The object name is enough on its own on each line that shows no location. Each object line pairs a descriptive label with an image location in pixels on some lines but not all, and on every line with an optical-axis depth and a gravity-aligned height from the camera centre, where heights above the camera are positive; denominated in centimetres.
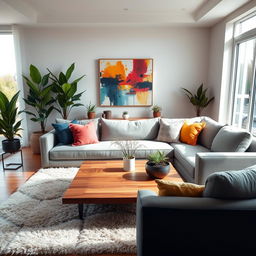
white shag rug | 178 -128
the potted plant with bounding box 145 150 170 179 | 223 -80
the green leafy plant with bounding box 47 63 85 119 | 448 -5
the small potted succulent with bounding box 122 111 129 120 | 475 -61
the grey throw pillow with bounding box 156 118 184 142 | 355 -69
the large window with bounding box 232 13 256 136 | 358 +20
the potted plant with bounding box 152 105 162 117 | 479 -51
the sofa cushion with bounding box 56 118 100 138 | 377 -58
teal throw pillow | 351 -73
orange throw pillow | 341 -70
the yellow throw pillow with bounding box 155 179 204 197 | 133 -62
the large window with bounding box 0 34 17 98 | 468 +46
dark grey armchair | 118 -75
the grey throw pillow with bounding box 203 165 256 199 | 122 -55
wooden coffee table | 195 -96
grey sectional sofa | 231 -82
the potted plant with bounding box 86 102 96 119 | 477 -53
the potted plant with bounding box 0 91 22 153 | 354 -56
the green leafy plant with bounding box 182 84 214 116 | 469 -27
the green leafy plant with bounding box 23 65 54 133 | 437 -15
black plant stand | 363 -131
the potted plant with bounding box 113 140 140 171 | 250 -85
